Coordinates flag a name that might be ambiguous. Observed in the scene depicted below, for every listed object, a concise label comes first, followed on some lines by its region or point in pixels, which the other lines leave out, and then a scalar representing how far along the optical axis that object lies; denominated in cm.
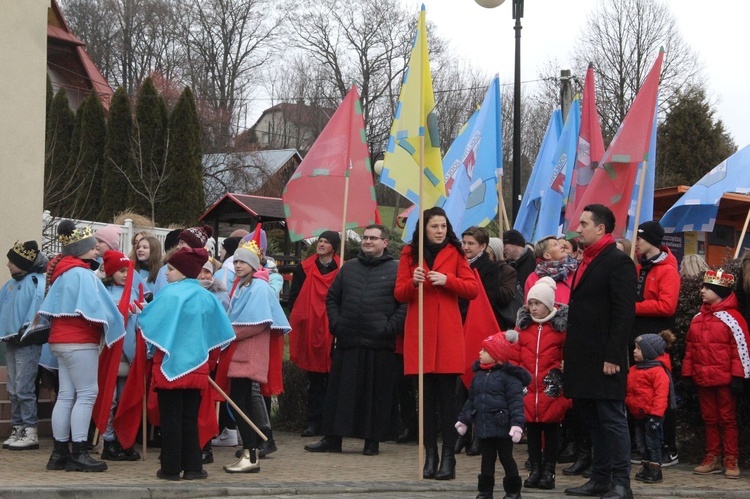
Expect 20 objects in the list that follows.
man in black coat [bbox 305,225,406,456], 988
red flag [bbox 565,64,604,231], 1179
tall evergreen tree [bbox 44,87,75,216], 3316
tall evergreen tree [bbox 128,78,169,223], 3366
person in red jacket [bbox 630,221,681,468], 874
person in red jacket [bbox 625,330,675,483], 846
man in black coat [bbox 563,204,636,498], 758
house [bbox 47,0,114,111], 3947
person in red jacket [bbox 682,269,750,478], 863
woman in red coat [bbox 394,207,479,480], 833
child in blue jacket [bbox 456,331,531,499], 728
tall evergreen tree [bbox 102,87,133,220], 3362
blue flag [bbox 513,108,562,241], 1378
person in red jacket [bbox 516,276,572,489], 807
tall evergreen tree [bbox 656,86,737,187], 3819
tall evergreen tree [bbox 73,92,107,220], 3394
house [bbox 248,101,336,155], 4953
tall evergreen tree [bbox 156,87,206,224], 3384
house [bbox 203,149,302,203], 4478
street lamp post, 1638
